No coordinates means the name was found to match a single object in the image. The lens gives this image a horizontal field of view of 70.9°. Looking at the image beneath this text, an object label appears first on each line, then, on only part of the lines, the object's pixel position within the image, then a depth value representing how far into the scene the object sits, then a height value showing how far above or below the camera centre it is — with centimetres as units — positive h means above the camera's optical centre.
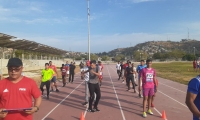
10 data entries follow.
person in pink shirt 472 -83
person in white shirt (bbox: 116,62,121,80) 1329 -94
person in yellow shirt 671 -88
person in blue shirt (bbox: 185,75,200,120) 186 -50
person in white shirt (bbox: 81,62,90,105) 575 -79
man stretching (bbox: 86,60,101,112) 514 -96
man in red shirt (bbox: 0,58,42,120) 194 -50
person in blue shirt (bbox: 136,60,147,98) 715 -33
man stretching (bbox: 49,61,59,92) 757 -83
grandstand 1820 +195
